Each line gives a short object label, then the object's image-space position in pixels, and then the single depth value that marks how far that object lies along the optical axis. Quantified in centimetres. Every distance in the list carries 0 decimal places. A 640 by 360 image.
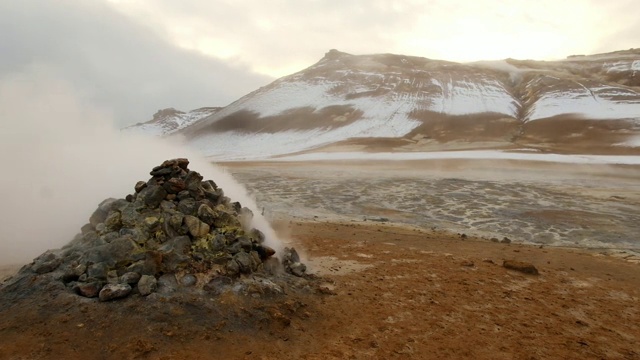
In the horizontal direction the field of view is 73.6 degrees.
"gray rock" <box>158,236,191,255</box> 569
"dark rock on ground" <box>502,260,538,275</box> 746
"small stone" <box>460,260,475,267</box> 777
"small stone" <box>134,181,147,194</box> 679
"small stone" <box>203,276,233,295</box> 531
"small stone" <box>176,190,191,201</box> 655
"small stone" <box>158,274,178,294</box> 517
